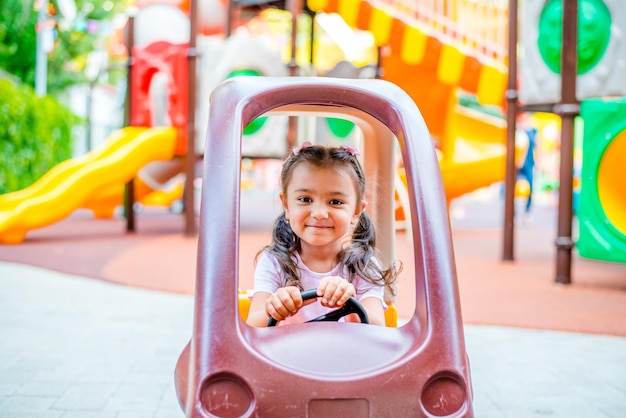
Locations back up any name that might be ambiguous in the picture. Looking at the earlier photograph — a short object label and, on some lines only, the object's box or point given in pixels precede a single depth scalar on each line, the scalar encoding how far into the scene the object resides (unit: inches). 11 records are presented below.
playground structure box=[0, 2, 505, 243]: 333.4
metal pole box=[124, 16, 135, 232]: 343.6
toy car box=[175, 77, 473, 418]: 61.8
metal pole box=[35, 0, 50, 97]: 591.5
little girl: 79.1
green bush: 395.2
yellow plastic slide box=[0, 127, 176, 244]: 290.0
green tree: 651.5
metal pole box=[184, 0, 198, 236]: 304.5
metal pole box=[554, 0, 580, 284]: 198.2
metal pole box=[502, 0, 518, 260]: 248.4
